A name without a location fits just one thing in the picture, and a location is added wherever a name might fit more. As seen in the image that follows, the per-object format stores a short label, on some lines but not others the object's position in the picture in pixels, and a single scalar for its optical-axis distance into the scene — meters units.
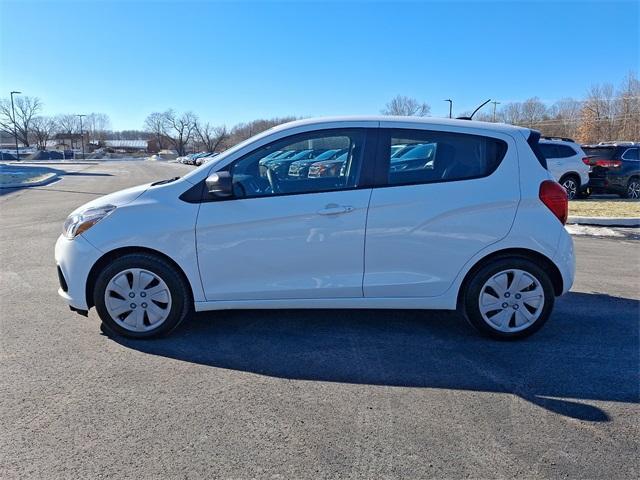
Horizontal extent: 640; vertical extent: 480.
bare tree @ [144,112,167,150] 123.75
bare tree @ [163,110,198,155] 120.88
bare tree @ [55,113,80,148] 124.81
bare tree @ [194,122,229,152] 118.88
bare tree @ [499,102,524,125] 77.78
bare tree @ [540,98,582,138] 65.43
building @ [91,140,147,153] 128.65
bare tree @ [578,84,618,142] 56.47
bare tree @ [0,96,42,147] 96.31
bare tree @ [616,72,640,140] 51.59
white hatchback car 3.68
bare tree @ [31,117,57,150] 111.81
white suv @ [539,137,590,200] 13.39
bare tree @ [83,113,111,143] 140.21
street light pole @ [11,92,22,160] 89.17
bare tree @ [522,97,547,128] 75.76
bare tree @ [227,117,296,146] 91.06
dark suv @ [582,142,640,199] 13.85
